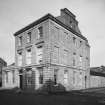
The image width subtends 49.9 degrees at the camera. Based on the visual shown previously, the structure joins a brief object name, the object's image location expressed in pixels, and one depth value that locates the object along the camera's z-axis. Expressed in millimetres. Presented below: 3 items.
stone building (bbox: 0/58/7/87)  47188
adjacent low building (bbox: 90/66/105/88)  29406
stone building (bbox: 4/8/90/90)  17078
